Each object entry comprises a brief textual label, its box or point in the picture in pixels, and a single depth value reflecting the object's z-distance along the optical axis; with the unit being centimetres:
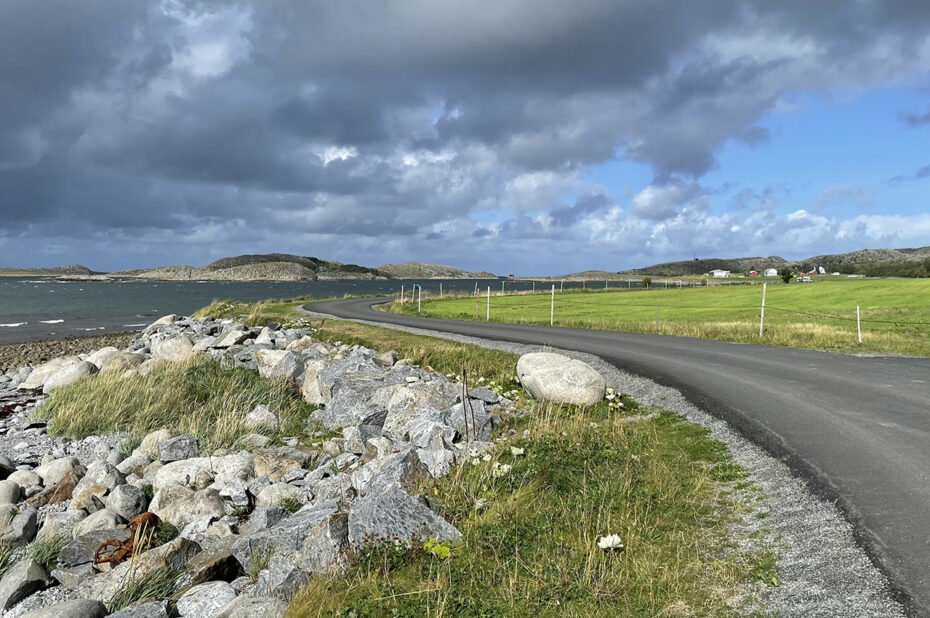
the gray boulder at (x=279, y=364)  1872
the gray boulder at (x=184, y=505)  882
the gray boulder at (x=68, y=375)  1908
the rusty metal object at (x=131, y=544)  773
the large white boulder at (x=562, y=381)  1179
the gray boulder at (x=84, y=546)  773
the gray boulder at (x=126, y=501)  915
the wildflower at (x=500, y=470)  735
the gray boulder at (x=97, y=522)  843
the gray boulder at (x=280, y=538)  688
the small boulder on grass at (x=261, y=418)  1395
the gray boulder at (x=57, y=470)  1072
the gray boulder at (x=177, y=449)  1170
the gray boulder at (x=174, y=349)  2248
